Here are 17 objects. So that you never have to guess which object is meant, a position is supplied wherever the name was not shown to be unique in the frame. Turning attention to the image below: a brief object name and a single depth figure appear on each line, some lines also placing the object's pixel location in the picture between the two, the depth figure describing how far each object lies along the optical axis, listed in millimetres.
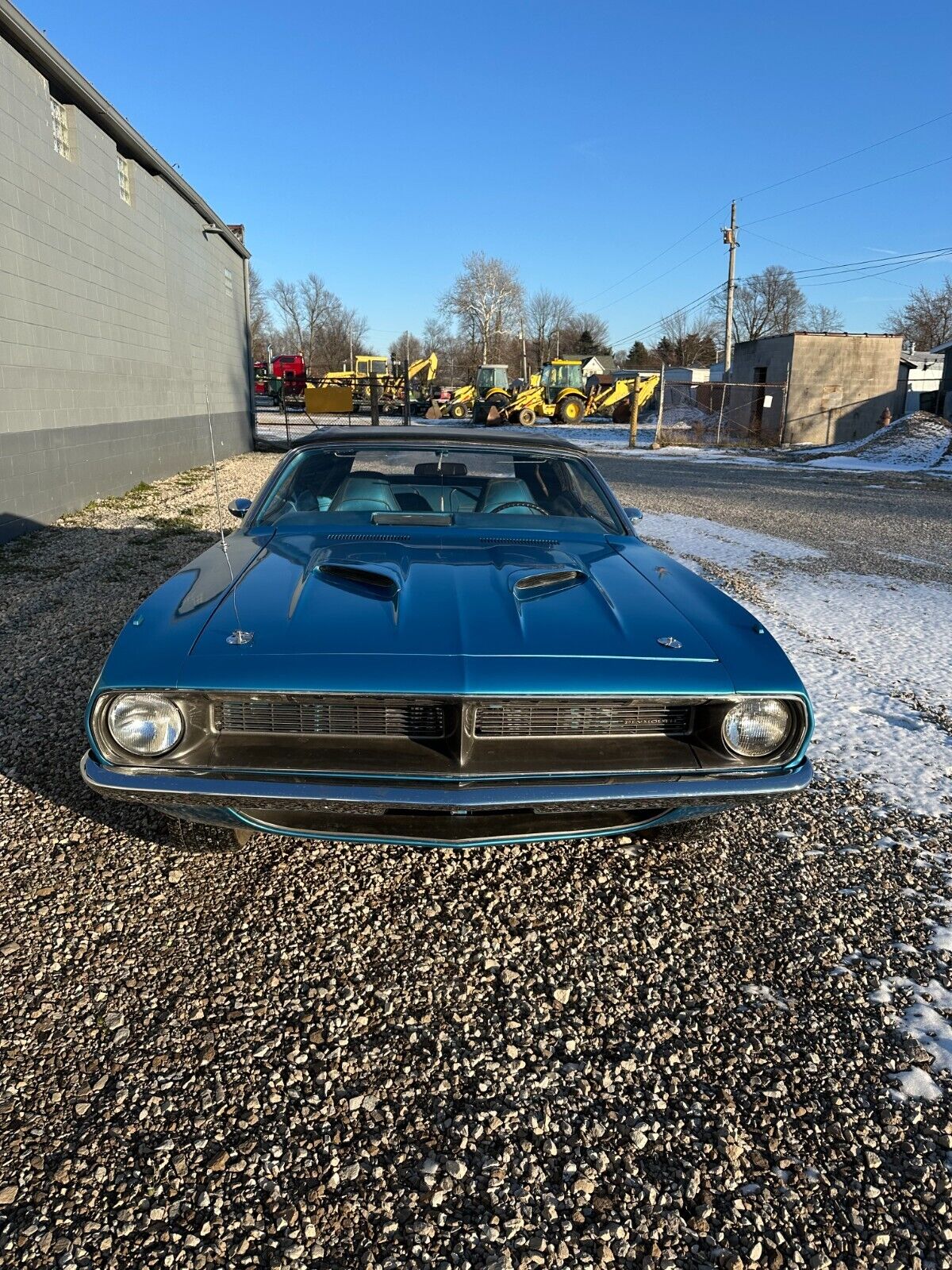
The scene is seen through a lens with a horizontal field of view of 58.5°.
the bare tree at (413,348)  78125
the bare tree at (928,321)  68312
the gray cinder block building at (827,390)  27109
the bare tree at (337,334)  71750
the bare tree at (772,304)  80188
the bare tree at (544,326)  80562
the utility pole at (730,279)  37969
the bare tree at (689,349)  68875
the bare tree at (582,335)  79750
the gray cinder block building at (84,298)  7996
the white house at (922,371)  46450
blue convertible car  2104
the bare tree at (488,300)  67750
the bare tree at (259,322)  74750
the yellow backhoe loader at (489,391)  31156
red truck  36091
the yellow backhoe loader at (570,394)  32750
